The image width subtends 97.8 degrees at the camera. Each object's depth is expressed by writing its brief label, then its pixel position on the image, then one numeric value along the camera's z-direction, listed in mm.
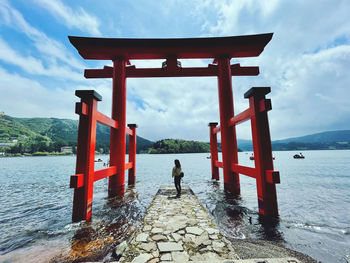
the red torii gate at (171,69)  7188
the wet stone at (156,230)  3346
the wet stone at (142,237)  2998
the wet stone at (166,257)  2422
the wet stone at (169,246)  2686
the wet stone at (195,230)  3256
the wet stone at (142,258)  2360
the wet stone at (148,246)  2710
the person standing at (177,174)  6456
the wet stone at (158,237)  3043
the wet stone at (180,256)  2418
